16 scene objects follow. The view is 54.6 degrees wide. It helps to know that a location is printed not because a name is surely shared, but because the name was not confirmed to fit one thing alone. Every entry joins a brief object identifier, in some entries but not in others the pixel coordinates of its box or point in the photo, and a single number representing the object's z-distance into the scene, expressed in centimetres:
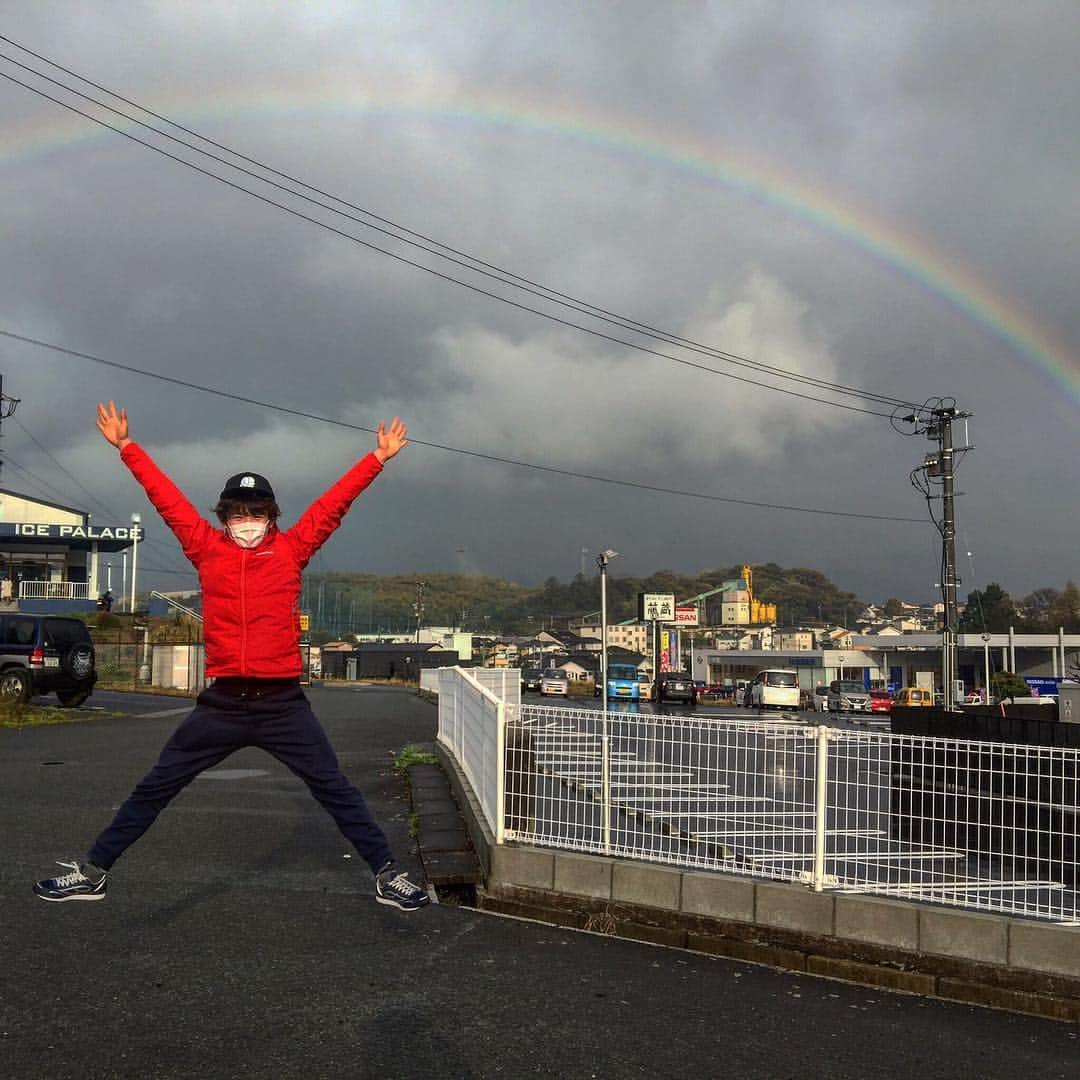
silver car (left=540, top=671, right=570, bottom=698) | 4741
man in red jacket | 452
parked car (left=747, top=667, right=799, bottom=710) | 4109
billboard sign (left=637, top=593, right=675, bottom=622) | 7388
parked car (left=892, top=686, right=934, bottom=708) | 4737
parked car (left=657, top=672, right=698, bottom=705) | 4488
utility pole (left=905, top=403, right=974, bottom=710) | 2961
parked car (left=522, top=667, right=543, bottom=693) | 4839
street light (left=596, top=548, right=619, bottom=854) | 606
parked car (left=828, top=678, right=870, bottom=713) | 4338
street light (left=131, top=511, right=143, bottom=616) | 5303
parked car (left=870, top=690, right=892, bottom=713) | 4381
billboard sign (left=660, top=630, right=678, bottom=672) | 8544
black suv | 1988
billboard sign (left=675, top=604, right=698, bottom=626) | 8681
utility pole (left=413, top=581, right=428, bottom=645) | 10244
